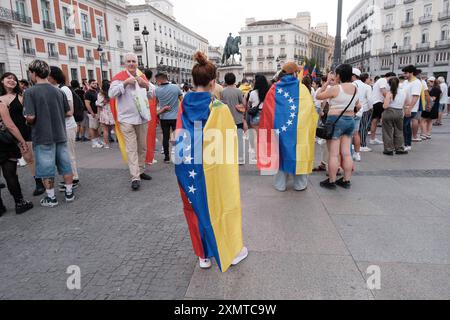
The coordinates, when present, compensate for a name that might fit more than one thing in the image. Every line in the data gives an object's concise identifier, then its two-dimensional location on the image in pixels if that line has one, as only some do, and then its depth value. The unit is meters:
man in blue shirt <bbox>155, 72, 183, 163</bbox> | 7.01
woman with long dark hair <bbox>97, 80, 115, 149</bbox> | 9.23
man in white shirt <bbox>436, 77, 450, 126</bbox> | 10.96
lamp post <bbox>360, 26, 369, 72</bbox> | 23.00
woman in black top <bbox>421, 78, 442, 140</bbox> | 9.40
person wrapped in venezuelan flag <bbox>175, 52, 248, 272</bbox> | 2.60
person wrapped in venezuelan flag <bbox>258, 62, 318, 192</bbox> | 4.76
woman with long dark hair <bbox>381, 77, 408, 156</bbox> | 7.11
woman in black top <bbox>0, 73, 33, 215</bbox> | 4.28
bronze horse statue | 28.34
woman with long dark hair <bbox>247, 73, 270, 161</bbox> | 6.29
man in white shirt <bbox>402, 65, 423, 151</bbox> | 7.52
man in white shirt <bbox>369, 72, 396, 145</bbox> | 7.57
